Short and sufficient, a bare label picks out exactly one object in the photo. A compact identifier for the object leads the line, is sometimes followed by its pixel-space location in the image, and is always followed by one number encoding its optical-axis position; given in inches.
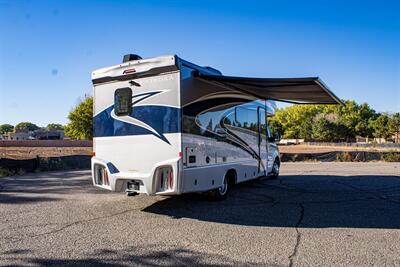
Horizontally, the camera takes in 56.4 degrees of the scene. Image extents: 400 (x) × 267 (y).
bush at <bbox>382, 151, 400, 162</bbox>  906.1
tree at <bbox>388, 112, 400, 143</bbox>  3280.0
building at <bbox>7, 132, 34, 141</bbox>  4579.2
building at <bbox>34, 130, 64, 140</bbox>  4252.5
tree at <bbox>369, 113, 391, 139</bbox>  3371.6
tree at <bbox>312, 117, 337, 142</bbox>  3528.5
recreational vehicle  289.6
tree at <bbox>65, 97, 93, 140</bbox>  2386.8
